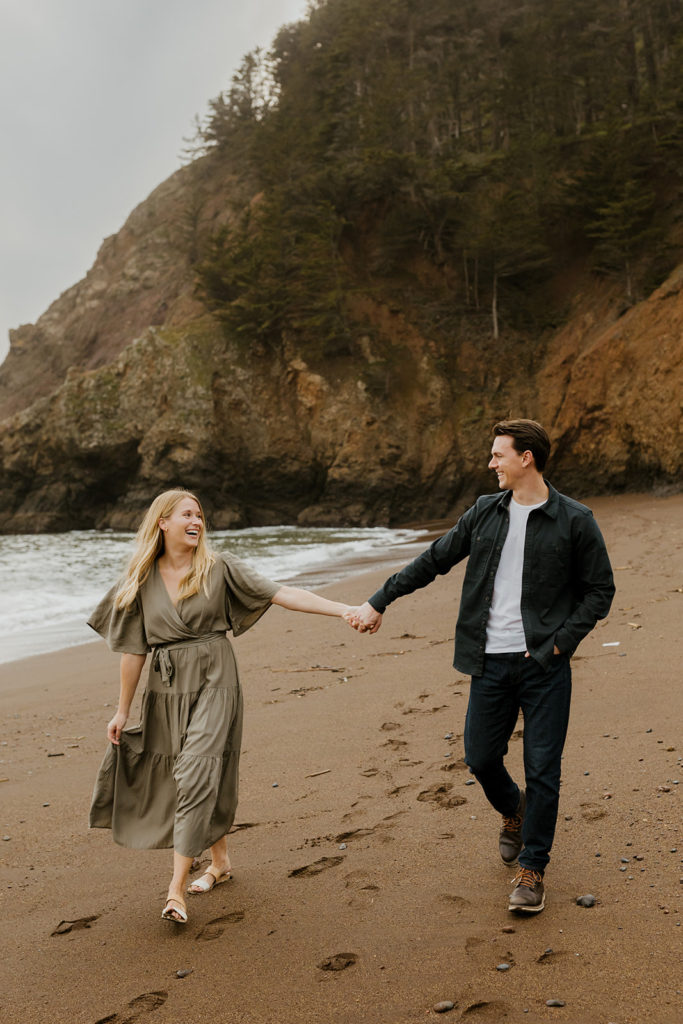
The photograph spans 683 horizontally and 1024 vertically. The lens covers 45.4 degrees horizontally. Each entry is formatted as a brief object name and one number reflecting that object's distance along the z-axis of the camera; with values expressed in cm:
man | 319
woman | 344
